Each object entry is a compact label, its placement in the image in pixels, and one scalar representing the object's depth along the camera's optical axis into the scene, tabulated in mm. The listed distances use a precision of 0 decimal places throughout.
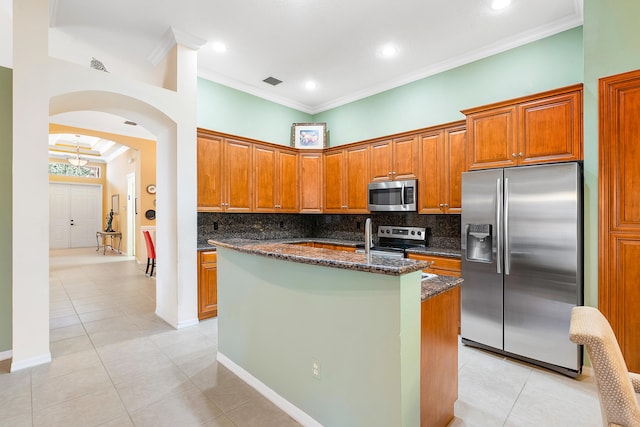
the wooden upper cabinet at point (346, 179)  4598
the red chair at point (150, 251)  6184
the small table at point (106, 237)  9844
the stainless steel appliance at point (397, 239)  3951
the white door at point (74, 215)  10648
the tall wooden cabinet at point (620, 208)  2330
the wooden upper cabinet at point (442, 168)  3594
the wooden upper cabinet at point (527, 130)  2605
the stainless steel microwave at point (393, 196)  3969
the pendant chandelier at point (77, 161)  8664
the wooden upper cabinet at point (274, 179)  4555
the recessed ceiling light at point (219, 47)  3643
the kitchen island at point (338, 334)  1453
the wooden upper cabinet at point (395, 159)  4027
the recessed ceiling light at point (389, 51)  3648
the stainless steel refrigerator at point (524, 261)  2502
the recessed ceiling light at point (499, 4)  2834
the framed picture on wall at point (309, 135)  5316
